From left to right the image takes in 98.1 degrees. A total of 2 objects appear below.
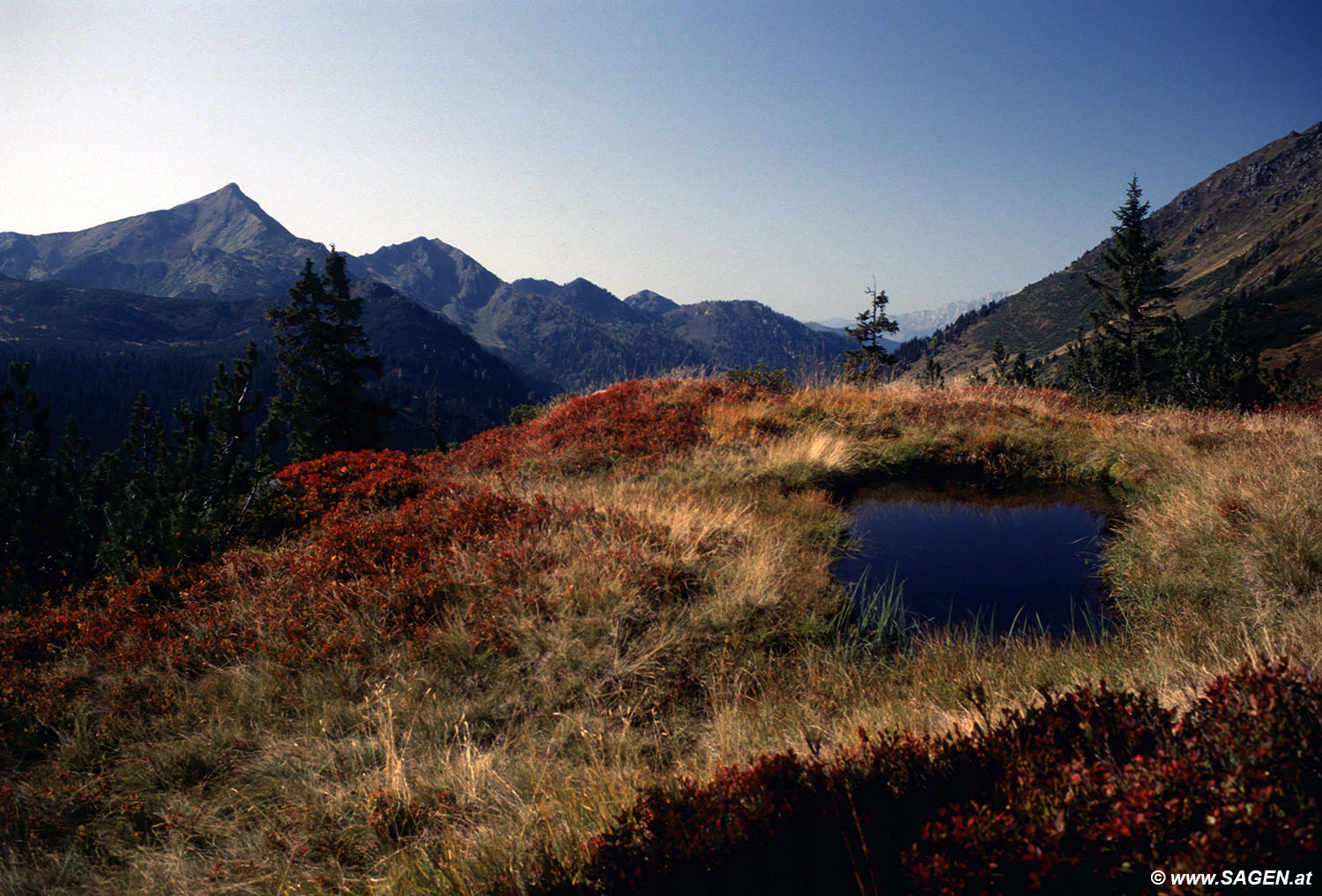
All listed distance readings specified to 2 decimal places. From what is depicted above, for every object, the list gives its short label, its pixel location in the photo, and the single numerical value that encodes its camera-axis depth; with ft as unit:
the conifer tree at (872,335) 97.86
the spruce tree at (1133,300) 123.75
